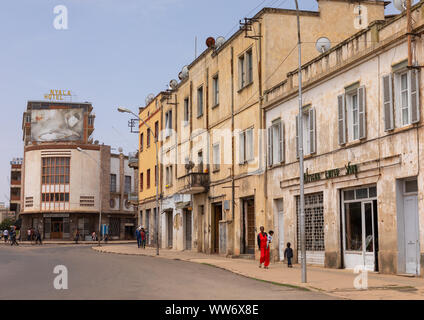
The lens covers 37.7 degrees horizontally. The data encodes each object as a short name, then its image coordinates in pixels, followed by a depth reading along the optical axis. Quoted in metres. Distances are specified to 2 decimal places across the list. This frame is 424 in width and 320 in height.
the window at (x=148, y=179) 52.06
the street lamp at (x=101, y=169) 78.68
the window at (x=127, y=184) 84.00
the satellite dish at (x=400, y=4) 20.58
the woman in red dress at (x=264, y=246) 22.47
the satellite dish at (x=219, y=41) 35.00
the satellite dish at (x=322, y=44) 27.48
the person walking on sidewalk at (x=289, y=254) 23.70
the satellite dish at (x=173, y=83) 44.58
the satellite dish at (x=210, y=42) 36.72
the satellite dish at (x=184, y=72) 41.27
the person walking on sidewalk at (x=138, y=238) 47.47
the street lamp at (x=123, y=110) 37.00
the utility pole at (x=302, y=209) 16.67
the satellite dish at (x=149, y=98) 51.14
